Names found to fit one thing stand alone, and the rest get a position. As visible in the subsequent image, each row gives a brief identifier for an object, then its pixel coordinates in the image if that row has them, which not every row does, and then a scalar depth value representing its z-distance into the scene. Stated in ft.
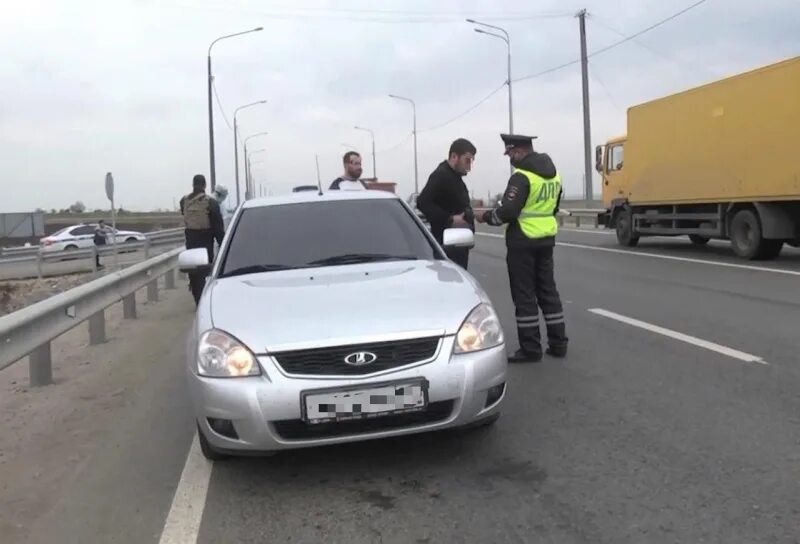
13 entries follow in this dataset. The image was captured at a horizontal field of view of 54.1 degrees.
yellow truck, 46.65
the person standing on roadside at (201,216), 35.17
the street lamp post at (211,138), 101.91
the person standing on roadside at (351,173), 28.30
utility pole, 110.73
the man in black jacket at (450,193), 23.16
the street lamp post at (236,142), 165.87
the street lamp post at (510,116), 128.94
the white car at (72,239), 110.52
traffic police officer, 21.08
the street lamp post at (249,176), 246.88
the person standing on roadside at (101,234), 95.04
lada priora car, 12.41
